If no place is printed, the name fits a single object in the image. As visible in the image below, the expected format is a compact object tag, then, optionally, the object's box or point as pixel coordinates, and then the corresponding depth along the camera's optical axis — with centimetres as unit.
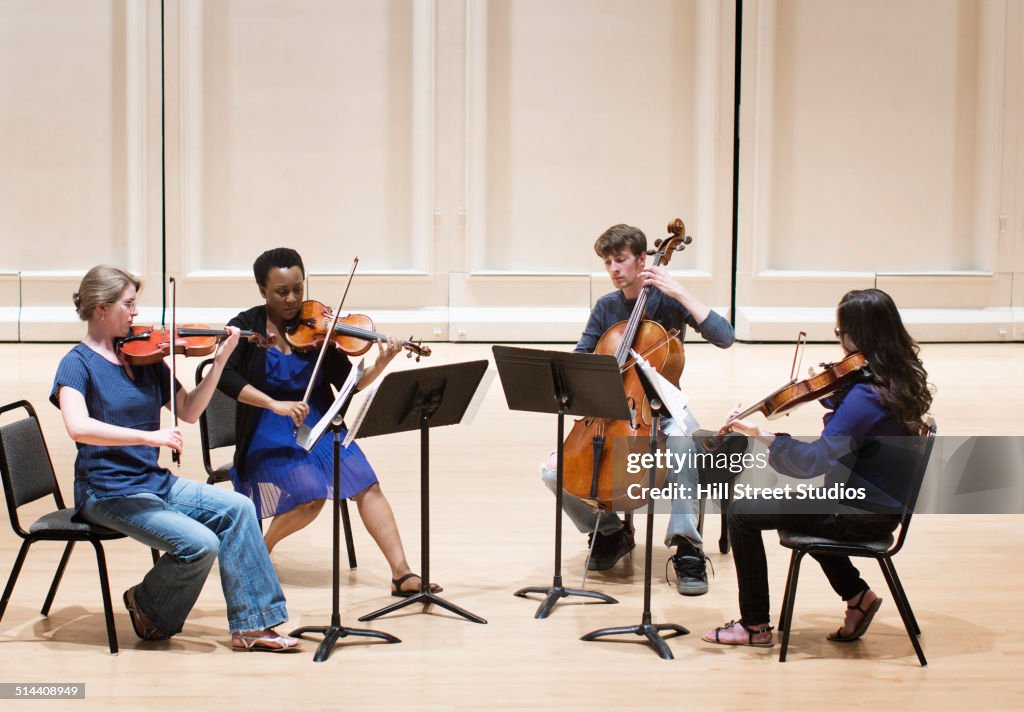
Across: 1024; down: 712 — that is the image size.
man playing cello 780
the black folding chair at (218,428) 847
